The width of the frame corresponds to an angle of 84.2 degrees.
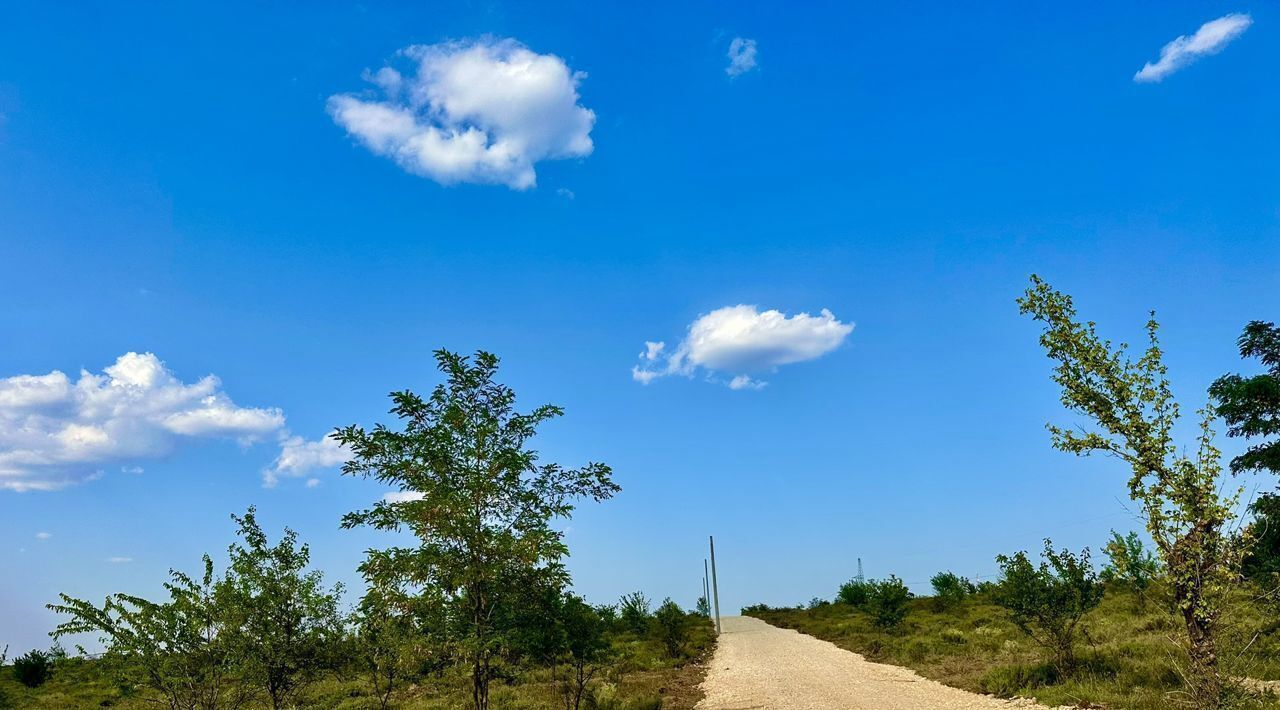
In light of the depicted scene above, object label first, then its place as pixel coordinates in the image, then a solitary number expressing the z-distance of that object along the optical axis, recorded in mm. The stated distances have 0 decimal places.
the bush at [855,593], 53097
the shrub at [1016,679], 15531
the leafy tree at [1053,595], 16219
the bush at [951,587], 48559
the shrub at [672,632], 31047
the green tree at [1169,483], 8227
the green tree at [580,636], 12711
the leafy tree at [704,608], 66000
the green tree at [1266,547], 17688
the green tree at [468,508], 9906
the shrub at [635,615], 41125
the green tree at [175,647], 11445
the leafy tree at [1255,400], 20266
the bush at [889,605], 34688
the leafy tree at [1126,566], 8750
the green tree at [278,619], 11812
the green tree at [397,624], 9688
